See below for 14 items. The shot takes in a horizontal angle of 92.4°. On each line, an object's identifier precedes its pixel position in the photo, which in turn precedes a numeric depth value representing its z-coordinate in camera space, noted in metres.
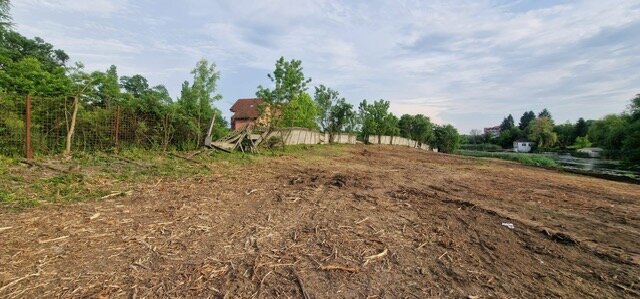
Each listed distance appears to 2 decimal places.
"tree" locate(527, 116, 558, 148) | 79.68
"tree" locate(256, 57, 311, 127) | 18.00
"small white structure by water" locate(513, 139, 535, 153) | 81.50
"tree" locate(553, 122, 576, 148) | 79.25
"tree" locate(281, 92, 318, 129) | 20.95
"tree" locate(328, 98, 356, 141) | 37.81
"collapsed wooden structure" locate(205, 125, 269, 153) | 13.79
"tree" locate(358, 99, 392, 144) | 43.09
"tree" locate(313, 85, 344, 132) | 36.64
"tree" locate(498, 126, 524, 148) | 93.62
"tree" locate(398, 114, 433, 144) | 58.50
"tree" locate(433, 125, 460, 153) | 61.81
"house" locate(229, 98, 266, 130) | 49.64
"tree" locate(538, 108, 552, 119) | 113.03
